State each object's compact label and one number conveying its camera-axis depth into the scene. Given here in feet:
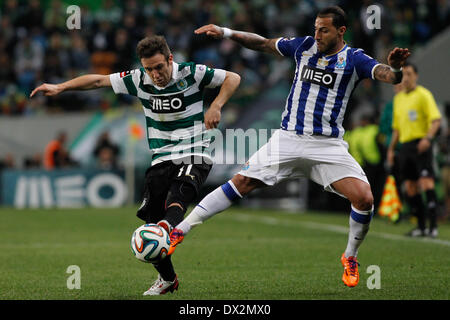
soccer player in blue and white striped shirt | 44.83
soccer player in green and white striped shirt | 42.52
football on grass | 38.75
